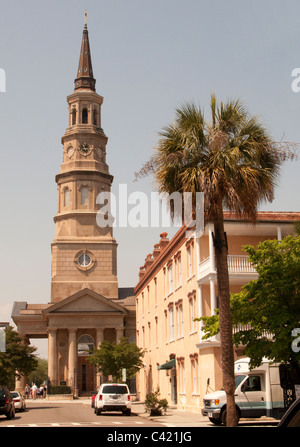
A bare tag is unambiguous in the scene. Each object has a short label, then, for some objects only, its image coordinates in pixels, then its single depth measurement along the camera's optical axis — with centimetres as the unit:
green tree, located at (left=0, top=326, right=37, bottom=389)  4078
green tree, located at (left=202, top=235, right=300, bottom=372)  2030
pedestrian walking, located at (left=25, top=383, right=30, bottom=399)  6800
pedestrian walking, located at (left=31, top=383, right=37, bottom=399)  6488
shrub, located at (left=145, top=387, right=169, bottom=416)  2992
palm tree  1706
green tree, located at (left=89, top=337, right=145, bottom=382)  5200
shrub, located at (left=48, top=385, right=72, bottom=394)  6524
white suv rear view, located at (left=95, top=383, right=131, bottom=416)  3112
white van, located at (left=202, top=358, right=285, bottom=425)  2272
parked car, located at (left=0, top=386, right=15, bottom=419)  2762
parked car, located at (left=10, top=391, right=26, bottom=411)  3778
